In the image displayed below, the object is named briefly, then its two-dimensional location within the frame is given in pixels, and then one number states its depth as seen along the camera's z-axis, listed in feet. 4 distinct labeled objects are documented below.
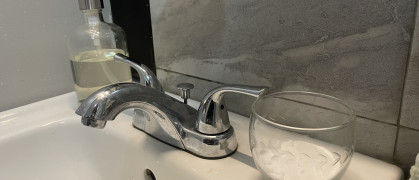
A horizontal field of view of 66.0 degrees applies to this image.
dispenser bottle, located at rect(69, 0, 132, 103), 1.68
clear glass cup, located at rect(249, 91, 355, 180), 0.94
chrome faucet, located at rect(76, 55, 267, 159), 1.05
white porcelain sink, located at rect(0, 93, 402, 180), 1.18
